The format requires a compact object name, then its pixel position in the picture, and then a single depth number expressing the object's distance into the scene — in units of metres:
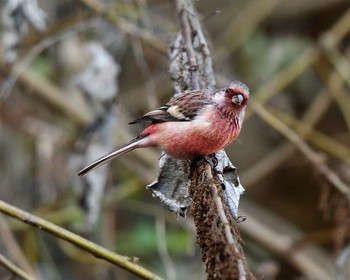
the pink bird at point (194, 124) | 5.64
